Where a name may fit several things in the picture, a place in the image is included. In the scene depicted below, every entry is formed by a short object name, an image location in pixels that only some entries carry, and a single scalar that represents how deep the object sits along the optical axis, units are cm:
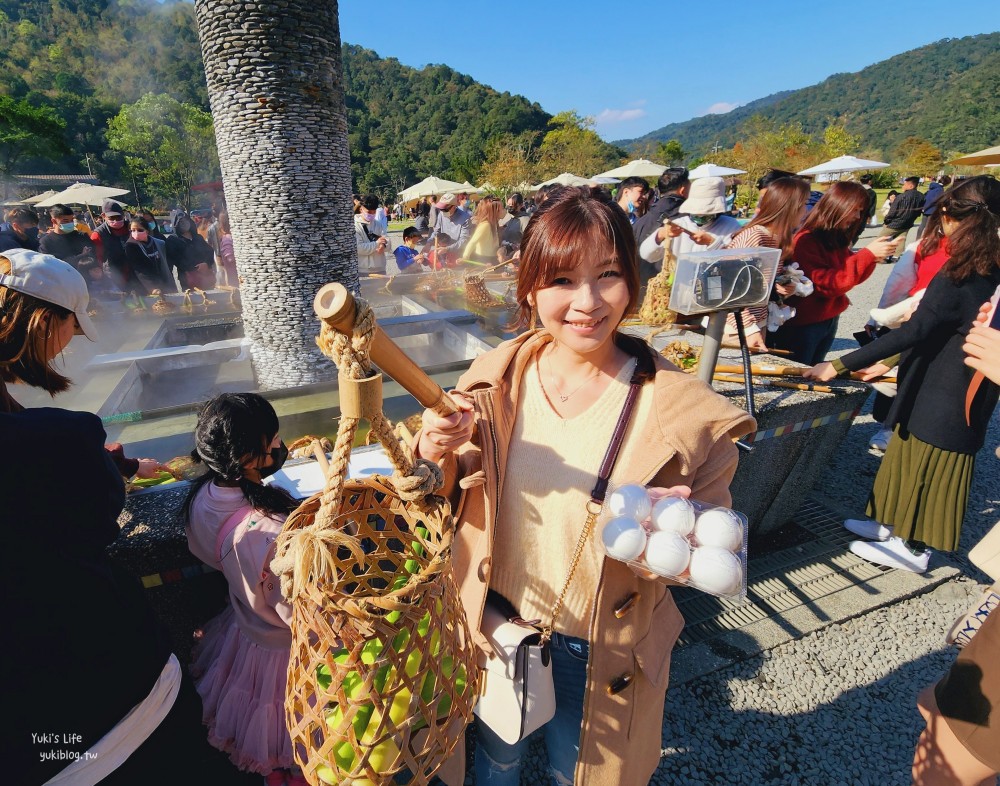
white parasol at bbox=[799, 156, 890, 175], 1450
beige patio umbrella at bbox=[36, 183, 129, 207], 1409
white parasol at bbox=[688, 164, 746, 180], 1144
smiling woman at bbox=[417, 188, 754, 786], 136
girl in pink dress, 165
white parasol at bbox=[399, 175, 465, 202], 2016
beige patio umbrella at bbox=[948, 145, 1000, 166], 741
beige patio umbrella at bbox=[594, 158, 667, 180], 1955
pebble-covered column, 429
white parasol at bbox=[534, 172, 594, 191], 1853
